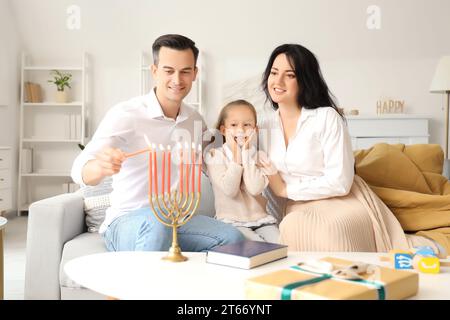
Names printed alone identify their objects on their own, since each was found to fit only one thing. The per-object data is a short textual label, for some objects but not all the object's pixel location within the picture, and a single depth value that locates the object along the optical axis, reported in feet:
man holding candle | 6.19
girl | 7.21
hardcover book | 4.62
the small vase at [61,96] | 18.26
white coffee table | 4.01
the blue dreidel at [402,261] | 4.79
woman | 6.57
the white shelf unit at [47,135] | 18.89
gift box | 3.63
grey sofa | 6.91
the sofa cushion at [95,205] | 7.77
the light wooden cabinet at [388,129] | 17.92
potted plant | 18.25
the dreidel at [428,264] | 4.62
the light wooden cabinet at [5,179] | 15.40
